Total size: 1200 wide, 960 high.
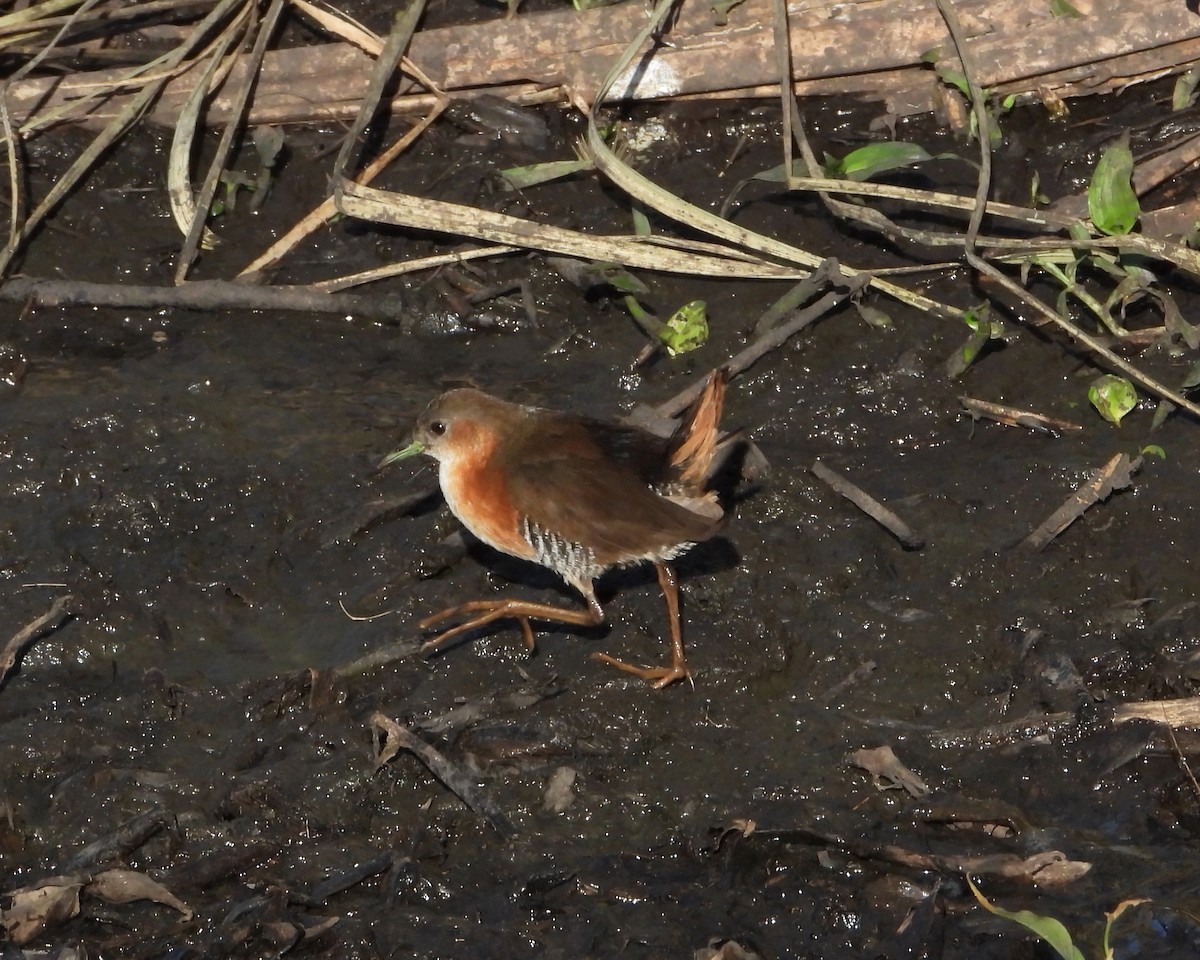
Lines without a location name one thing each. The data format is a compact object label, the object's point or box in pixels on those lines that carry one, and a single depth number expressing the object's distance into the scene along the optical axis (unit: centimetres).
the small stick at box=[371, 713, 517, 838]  867
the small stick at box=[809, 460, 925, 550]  973
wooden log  1155
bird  886
